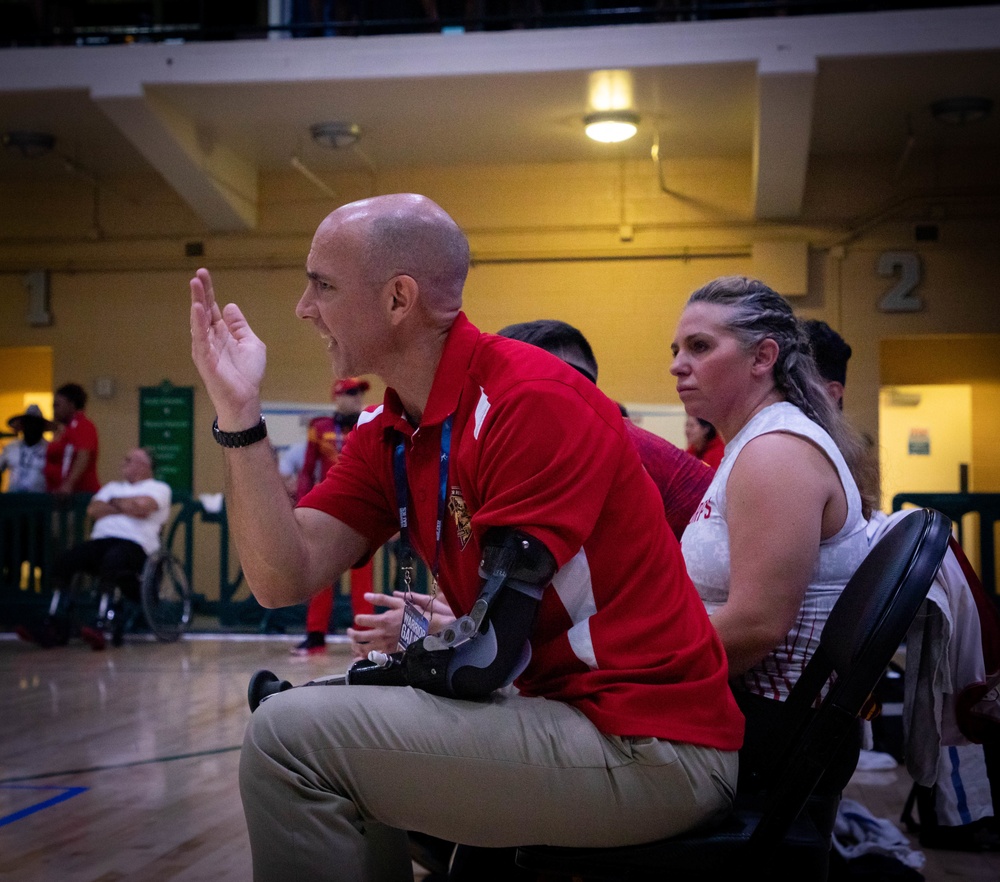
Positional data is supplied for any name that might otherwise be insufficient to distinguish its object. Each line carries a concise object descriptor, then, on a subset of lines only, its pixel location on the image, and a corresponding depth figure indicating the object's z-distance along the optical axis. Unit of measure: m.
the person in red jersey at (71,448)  8.99
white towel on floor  2.92
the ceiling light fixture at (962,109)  8.47
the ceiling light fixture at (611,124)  8.84
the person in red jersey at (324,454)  7.46
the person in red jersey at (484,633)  1.32
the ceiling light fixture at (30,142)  9.59
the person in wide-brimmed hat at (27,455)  9.25
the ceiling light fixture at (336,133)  9.20
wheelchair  8.26
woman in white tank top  1.70
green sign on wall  10.72
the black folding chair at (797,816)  1.36
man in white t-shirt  8.17
